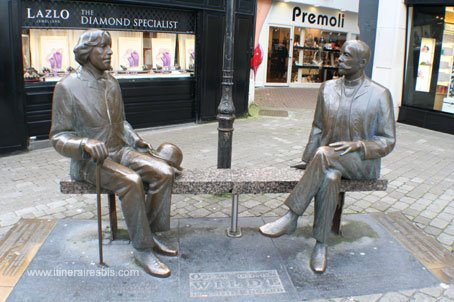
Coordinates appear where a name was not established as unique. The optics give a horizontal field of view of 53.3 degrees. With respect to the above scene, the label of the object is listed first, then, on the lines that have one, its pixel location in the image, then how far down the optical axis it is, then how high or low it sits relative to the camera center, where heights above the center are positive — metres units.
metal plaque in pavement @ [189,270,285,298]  3.38 -1.68
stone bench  3.92 -1.05
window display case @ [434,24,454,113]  10.09 -0.18
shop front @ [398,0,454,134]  10.05 +0.02
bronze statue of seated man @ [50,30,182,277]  3.52 -0.70
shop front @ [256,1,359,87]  17.38 +0.91
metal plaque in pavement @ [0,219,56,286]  3.57 -1.65
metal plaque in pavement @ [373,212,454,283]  3.82 -1.65
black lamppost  5.00 -0.56
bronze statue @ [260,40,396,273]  3.71 -0.64
